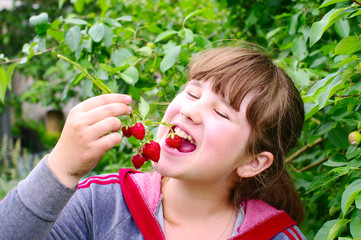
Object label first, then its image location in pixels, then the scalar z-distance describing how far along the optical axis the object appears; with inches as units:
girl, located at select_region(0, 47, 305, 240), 42.8
